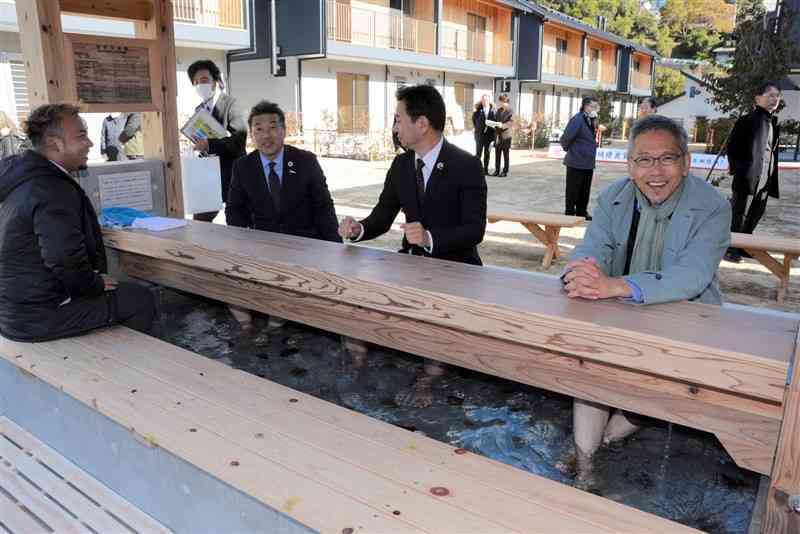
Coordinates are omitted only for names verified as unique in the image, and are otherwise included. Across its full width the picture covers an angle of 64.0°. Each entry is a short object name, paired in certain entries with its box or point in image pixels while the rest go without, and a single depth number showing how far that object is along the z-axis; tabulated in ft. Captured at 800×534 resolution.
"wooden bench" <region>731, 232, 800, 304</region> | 15.71
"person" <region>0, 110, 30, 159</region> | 26.76
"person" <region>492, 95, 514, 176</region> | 41.32
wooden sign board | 11.94
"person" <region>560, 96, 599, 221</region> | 25.18
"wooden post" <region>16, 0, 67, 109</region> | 11.38
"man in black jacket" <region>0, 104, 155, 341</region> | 8.88
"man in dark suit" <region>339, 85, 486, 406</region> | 10.03
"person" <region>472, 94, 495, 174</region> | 40.96
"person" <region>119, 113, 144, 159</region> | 22.00
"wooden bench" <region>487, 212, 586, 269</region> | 19.39
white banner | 48.98
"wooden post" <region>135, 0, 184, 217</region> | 13.07
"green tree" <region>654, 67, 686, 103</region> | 140.05
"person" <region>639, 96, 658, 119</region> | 25.61
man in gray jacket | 6.95
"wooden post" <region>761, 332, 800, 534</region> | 5.07
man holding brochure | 16.05
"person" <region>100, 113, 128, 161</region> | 23.32
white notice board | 12.79
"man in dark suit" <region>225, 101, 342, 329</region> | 12.55
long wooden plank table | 5.69
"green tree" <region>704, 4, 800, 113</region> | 32.55
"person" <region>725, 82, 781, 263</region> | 18.97
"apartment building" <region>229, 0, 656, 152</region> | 61.36
